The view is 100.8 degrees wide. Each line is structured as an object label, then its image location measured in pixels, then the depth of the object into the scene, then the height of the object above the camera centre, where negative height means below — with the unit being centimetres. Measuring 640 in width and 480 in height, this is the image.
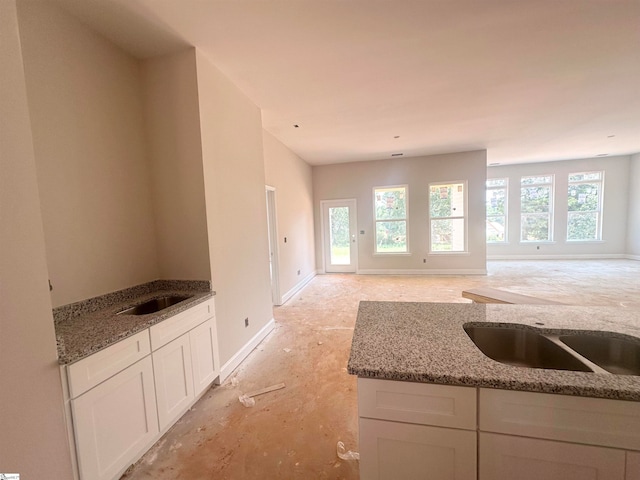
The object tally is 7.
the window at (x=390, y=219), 672 +3
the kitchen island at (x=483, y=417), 85 -70
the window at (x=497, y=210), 804 +17
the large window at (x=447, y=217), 638 +2
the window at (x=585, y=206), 751 +18
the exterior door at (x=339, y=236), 693 -37
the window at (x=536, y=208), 777 +16
